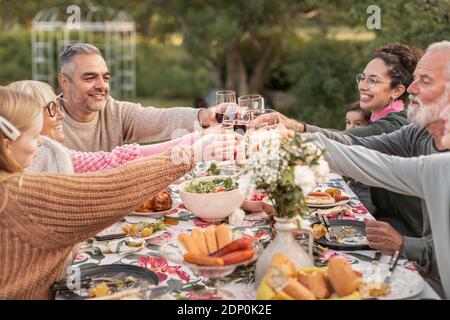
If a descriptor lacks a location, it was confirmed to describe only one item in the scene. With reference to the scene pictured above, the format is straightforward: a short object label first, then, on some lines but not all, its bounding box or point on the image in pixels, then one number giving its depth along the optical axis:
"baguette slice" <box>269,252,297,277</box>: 1.94
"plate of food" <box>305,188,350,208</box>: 3.08
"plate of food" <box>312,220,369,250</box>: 2.47
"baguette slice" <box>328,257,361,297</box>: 1.93
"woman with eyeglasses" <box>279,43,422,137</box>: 4.10
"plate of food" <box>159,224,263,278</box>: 1.95
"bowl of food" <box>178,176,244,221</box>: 2.75
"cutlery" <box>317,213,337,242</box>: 2.57
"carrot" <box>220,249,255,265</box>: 1.96
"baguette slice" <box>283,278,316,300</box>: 1.91
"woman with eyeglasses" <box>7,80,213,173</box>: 2.75
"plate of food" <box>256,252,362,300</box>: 1.91
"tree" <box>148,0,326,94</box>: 10.34
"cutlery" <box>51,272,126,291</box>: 2.13
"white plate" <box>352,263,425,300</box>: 1.97
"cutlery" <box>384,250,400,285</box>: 2.08
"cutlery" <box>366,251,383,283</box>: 2.08
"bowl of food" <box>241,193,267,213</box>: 2.97
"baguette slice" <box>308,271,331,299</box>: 1.93
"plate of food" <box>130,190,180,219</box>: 2.92
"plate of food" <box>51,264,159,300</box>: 2.07
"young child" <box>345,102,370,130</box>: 4.55
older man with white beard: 2.56
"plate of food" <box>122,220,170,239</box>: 2.62
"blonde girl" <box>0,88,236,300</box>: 2.06
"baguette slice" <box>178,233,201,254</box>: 2.05
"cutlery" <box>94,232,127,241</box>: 2.62
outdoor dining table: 2.10
